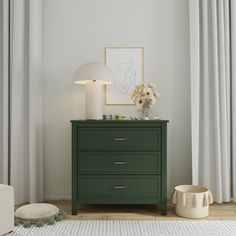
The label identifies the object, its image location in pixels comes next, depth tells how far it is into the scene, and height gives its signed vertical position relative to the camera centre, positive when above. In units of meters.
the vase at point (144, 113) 3.10 +0.07
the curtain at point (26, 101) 3.21 +0.20
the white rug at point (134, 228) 2.45 -0.88
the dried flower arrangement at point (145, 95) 3.06 +0.24
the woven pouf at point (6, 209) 2.35 -0.67
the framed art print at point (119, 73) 3.40 +0.51
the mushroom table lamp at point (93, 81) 2.93 +0.38
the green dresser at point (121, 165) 2.86 -0.41
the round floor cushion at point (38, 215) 2.63 -0.81
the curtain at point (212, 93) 3.21 +0.27
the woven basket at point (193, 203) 2.79 -0.75
